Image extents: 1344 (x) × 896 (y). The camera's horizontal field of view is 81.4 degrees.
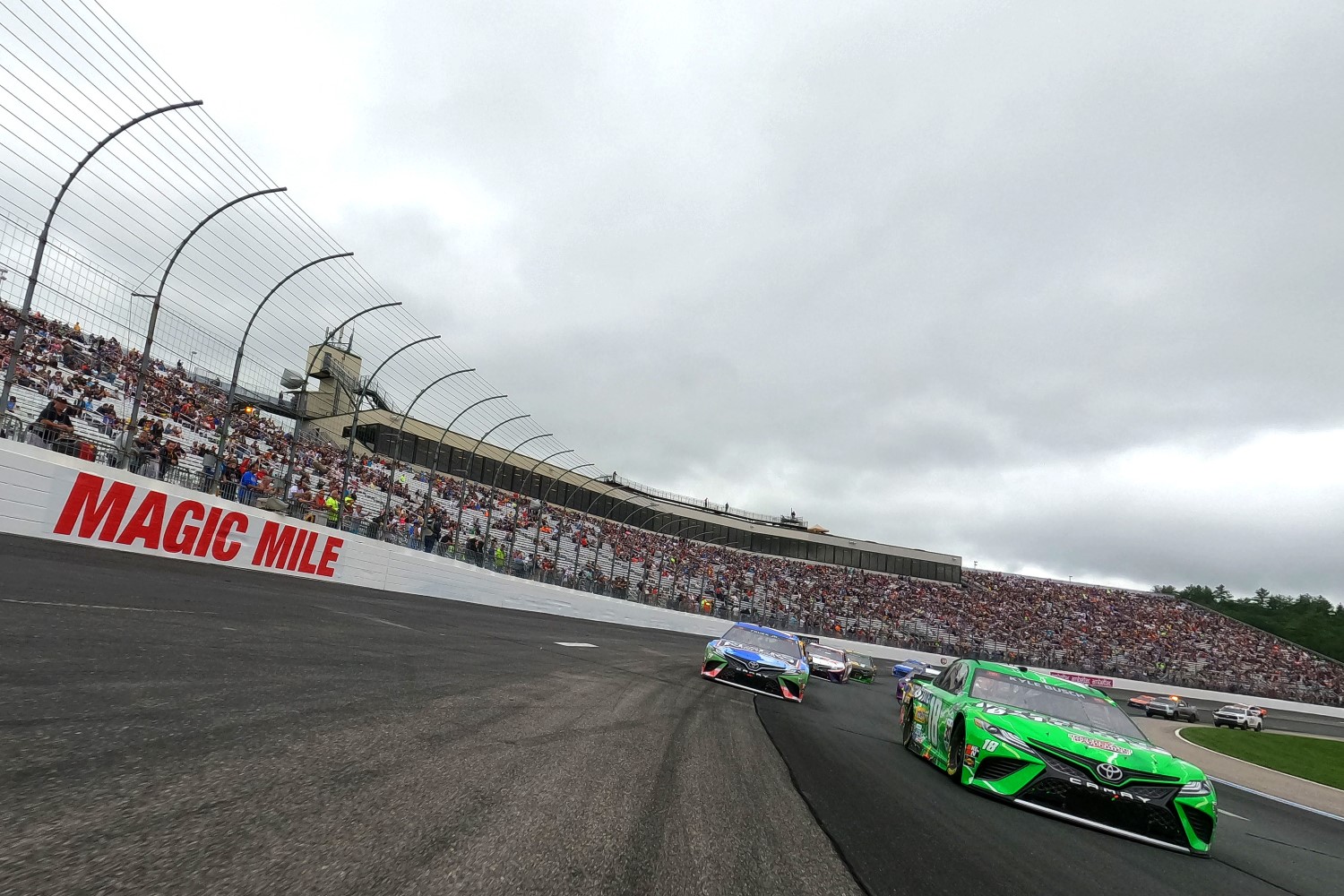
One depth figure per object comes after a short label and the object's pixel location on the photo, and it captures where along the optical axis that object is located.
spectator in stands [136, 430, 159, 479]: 15.37
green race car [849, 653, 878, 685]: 27.58
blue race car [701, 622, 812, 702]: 13.02
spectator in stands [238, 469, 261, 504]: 18.08
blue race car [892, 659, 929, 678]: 30.20
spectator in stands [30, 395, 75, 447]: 13.78
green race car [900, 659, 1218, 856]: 5.86
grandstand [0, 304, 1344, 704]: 15.36
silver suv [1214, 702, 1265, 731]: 34.62
